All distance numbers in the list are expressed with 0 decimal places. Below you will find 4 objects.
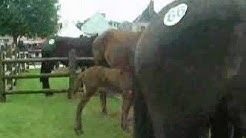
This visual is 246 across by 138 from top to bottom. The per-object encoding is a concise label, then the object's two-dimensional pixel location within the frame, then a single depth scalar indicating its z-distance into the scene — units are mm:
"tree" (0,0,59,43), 20583
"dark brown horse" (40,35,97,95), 10194
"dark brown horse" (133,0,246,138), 1972
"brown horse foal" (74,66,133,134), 5780
